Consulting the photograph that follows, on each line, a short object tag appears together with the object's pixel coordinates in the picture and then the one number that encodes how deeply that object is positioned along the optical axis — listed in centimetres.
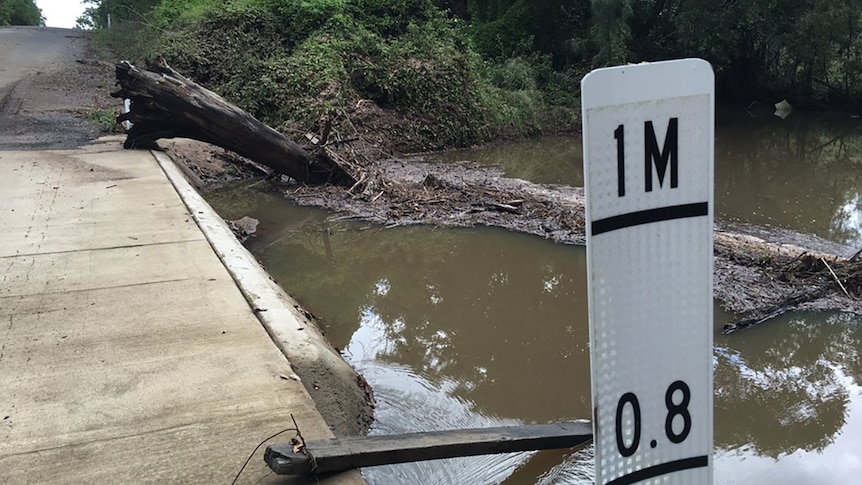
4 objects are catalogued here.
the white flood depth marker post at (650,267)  127
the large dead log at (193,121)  921
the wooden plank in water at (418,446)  249
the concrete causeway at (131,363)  259
